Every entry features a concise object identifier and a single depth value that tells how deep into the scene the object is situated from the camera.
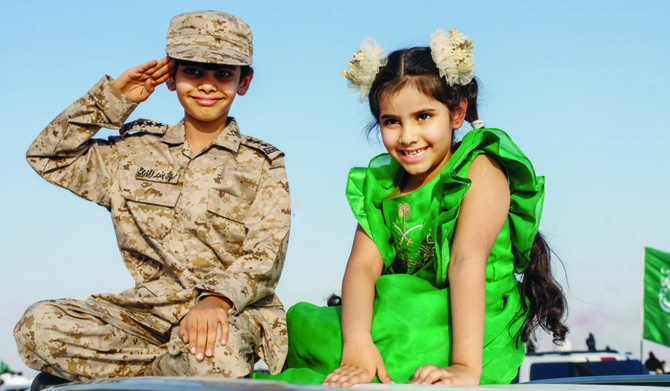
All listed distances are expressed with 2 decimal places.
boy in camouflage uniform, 3.10
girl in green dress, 2.85
